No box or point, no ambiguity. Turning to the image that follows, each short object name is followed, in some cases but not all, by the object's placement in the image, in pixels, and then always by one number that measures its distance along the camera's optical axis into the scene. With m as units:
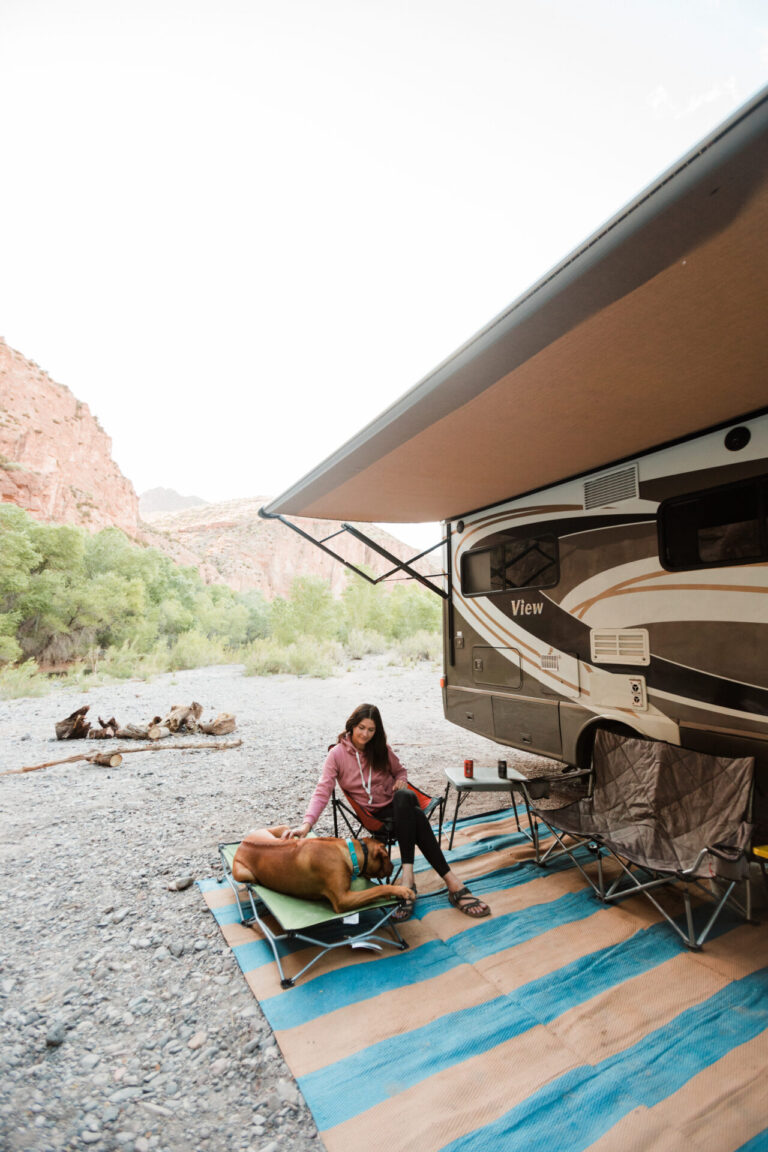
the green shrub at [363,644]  15.70
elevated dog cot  2.08
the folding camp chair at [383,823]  2.73
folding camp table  3.03
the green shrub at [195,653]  13.56
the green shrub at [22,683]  8.72
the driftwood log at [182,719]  6.35
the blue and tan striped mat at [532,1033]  1.40
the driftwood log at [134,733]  6.06
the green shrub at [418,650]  14.59
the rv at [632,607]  2.66
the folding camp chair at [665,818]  2.21
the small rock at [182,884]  2.70
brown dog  2.22
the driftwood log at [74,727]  6.05
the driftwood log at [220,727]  6.46
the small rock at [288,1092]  1.50
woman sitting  2.59
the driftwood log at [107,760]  5.05
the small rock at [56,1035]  1.70
